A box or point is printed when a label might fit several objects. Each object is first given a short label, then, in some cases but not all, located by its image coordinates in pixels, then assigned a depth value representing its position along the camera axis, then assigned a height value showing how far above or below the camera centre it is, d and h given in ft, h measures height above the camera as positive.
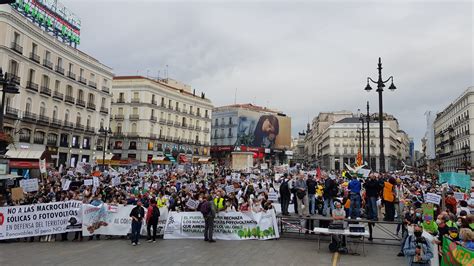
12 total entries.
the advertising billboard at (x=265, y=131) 315.78 +37.40
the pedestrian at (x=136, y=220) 39.11 -5.95
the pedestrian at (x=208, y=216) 40.86 -5.37
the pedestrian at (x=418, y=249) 25.49 -5.28
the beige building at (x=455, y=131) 216.64 +33.26
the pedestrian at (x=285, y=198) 44.96 -3.28
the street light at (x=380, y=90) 56.80 +14.11
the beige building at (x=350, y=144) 337.31 +30.30
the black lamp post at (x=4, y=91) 54.22 +11.52
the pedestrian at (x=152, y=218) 41.07 -5.85
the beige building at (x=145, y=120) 211.41 +29.14
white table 33.50 -5.52
